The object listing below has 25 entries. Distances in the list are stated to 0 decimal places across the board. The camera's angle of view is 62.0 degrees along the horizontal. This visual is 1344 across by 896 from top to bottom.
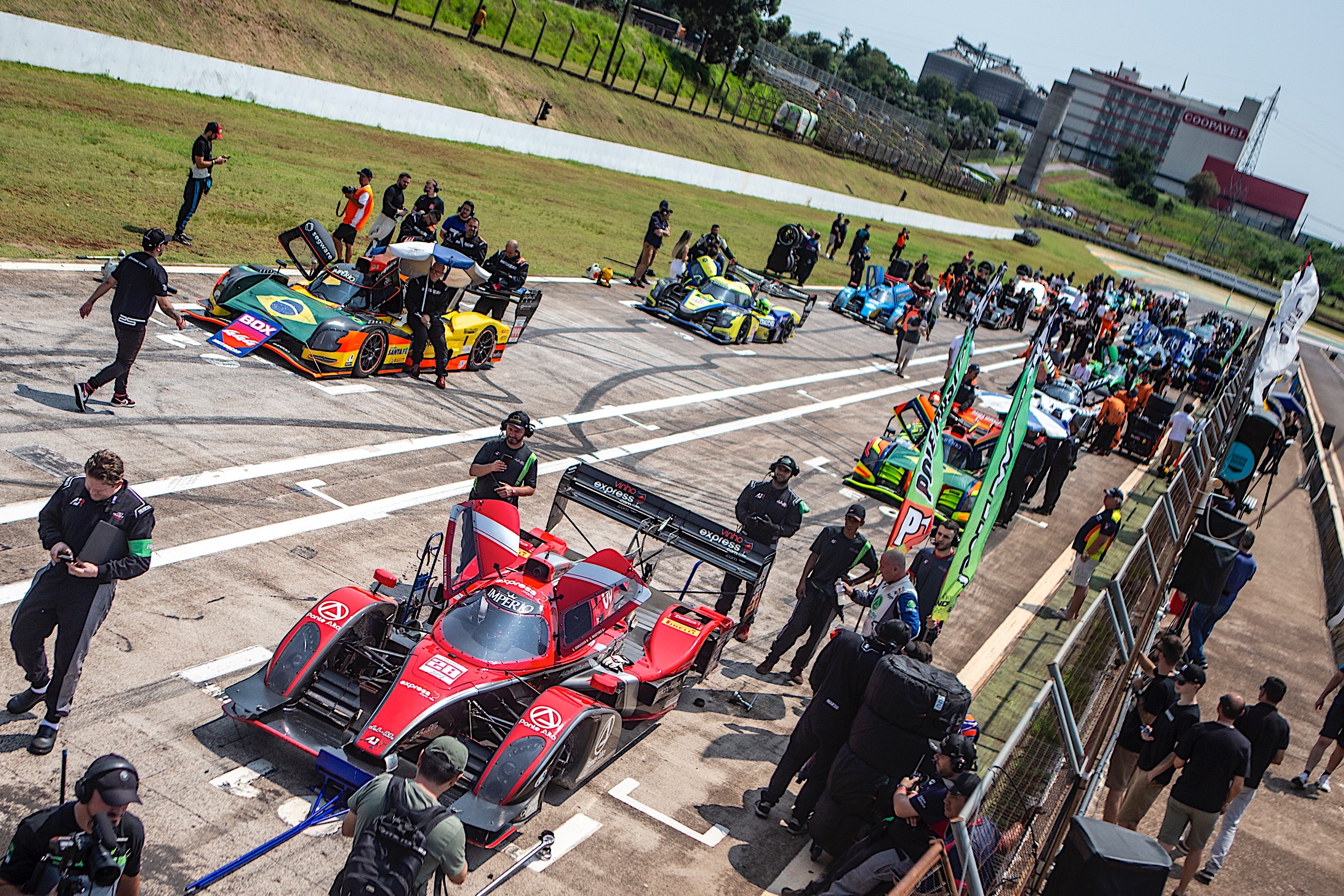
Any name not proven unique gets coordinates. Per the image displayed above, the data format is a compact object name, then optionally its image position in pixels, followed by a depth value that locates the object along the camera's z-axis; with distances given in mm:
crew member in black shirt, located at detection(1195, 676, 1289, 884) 9102
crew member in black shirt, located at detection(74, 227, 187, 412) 11719
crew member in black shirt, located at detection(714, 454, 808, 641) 11055
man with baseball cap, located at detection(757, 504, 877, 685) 10359
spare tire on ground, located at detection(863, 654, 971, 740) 7285
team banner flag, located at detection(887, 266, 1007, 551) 10844
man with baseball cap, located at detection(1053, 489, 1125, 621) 13555
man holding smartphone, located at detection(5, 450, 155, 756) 6551
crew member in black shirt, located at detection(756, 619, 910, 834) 7793
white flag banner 17359
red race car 7242
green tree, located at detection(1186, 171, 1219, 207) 170250
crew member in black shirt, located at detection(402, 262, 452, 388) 16188
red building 178000
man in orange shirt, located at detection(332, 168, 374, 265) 19625
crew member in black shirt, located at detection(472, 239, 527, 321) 18984
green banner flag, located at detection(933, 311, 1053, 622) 10414
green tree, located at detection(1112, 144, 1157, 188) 151500
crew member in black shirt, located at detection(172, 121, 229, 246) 17906
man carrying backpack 4805
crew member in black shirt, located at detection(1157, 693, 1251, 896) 8406
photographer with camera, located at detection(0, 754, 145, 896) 4348
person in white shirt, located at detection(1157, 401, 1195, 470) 22453
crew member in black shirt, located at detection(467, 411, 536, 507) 10602
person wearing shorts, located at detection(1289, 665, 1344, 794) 11023
